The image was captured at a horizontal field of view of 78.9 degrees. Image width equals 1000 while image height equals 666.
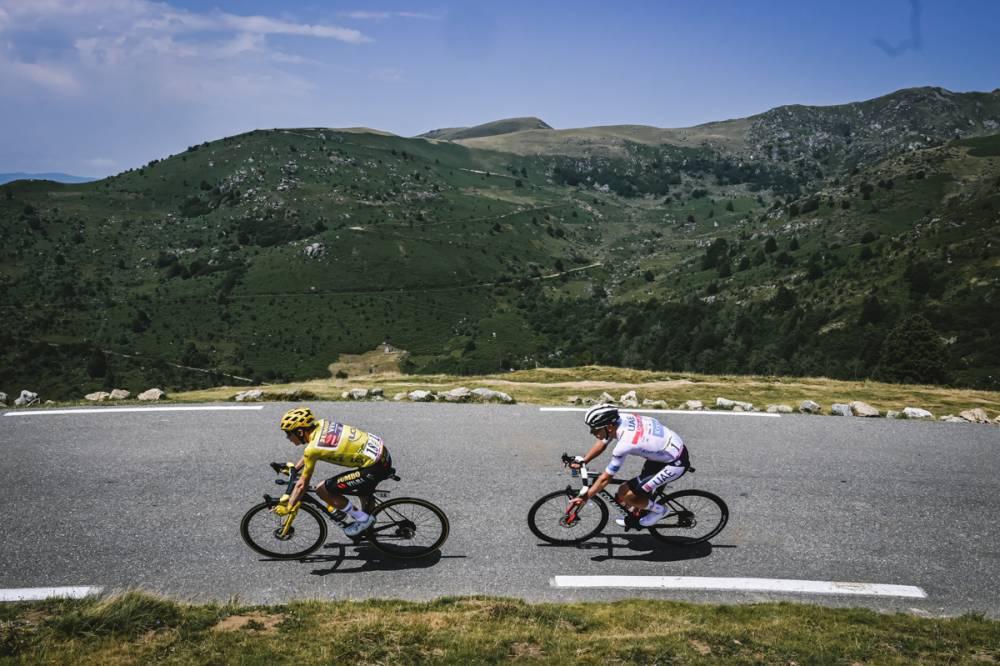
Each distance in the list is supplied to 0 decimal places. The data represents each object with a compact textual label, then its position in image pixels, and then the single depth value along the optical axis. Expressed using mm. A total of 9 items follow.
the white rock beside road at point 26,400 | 16745
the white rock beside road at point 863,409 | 16188
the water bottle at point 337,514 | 9227
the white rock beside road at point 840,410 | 16297
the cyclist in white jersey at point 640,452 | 9203
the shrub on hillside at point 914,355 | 49875
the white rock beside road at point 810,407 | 16578
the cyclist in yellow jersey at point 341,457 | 8797
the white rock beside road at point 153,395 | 17406
